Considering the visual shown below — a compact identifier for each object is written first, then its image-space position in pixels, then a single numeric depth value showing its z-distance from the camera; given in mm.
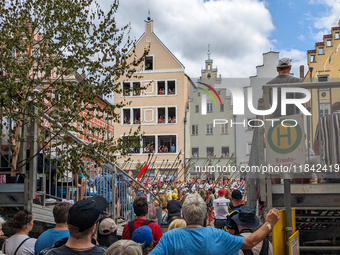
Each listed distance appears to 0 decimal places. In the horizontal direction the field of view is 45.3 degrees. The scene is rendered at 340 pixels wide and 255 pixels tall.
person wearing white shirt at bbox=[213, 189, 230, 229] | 11250
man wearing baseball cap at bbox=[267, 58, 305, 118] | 4852
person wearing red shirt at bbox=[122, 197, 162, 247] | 5008
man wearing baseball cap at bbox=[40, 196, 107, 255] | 2777
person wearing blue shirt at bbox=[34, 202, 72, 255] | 3968
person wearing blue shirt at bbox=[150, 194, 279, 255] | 3094
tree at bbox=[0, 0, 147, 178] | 6496
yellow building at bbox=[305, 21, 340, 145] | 40691
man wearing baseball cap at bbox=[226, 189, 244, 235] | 5063
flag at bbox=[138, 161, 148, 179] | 16875
